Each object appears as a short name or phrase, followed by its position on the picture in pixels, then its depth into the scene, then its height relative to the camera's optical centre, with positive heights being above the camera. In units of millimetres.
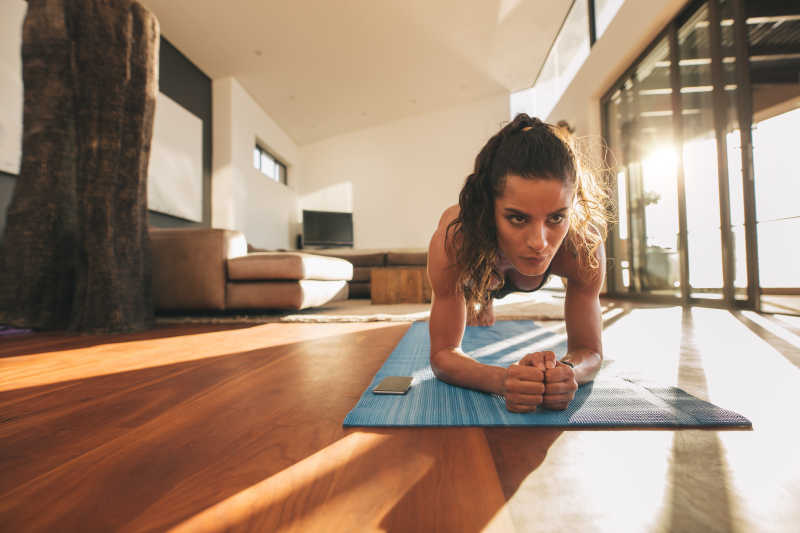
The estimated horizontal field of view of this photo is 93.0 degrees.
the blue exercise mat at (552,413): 680 -269
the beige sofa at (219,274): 2523 +21
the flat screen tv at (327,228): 6996 +881
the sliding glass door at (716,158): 2639 +890
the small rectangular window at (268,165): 6383 +2003
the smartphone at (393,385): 860 -260
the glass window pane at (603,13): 4105 +2918
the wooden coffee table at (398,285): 3648 -105
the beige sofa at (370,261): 4520 +162
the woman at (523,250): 731 +50
